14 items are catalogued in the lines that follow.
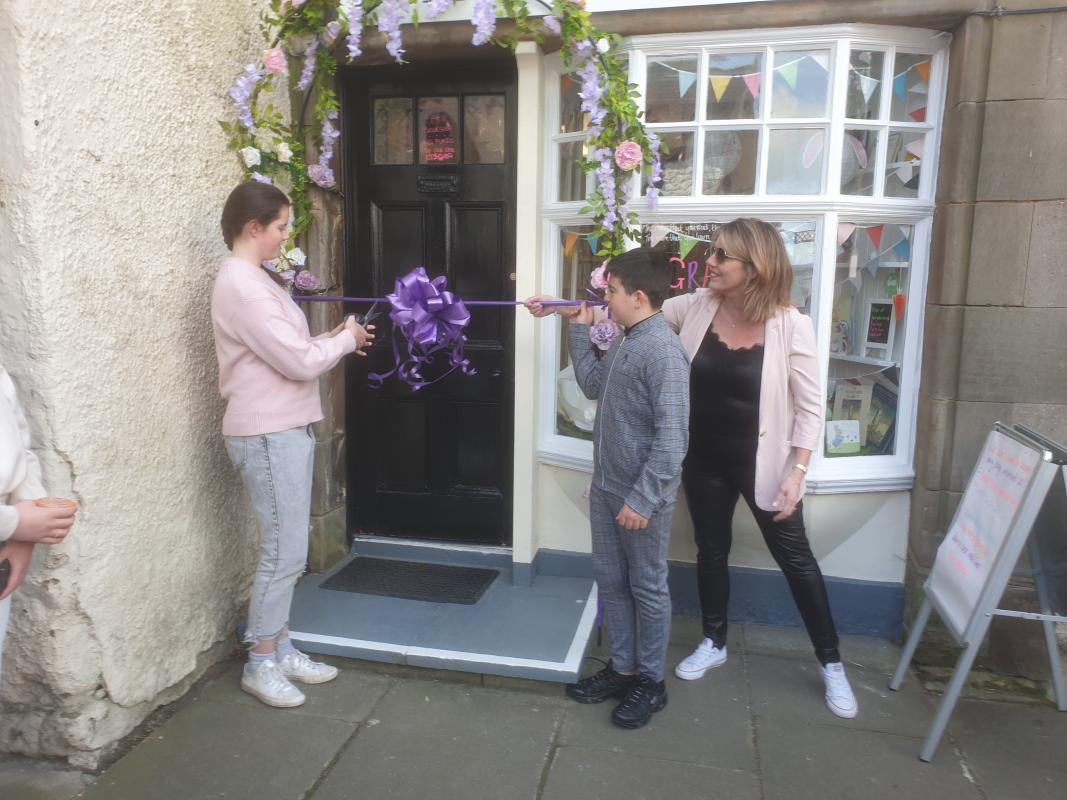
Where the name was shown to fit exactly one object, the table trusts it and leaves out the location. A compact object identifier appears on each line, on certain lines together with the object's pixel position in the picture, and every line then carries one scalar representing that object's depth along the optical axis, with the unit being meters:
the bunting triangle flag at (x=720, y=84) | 3.65
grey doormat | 4.01
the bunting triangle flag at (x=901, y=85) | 3.55
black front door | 4.12
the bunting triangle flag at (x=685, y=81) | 3.70
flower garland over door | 3.22
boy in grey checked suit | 2.85
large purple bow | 3.15
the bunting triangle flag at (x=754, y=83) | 3.61
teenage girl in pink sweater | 2.90
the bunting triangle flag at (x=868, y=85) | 3.55
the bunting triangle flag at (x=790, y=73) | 3.57
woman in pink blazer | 3.11
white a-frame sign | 2.76
